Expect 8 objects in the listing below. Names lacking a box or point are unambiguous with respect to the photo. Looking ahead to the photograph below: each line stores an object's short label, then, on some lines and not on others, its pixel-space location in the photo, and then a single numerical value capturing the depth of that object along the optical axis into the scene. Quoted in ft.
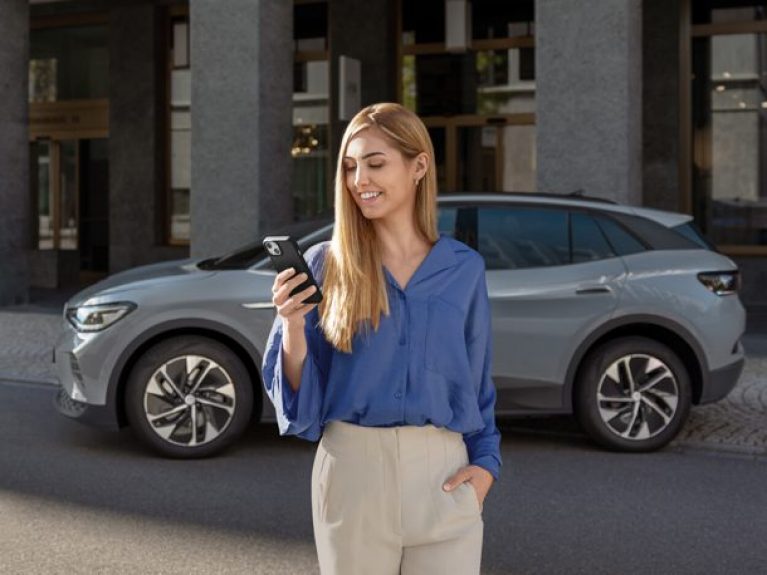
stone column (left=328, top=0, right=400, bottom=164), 68.13
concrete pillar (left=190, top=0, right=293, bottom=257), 50.83
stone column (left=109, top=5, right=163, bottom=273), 75.25
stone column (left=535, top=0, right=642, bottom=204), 45.16
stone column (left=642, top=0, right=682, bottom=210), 62.28
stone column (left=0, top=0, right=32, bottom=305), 60.54
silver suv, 25.02
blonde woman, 8.45
